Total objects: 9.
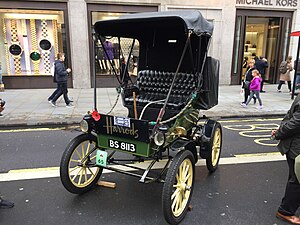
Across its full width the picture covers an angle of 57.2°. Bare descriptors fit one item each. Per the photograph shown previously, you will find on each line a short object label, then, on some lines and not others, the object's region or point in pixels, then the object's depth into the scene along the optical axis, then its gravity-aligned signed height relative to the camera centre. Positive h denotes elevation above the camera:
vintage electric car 3.05 -0.81
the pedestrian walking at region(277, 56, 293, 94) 12.21 -0.65
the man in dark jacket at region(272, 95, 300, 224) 2.86 -1.04
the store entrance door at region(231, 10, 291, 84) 14.28 +0.77
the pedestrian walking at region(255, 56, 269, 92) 12.85 -0.42
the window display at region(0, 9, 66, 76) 12.58 +0.53
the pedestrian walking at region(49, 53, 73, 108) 8.83 -0.81
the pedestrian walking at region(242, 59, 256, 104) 9.54 -0.90
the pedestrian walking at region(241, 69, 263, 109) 9.11 -1.02
